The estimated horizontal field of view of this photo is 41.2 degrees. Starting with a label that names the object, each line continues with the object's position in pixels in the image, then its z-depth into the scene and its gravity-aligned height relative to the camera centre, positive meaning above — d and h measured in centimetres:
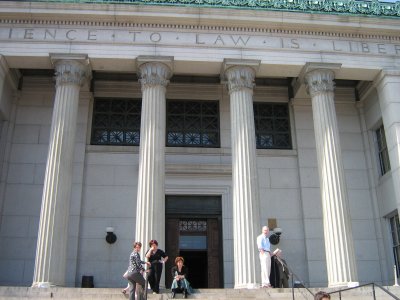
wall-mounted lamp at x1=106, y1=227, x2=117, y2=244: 1991 +293
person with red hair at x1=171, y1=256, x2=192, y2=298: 1461 +92
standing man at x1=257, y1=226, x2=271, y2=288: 1580 +172
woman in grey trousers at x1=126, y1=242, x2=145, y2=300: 1253 +95
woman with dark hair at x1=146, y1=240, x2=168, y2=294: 1447 +143
